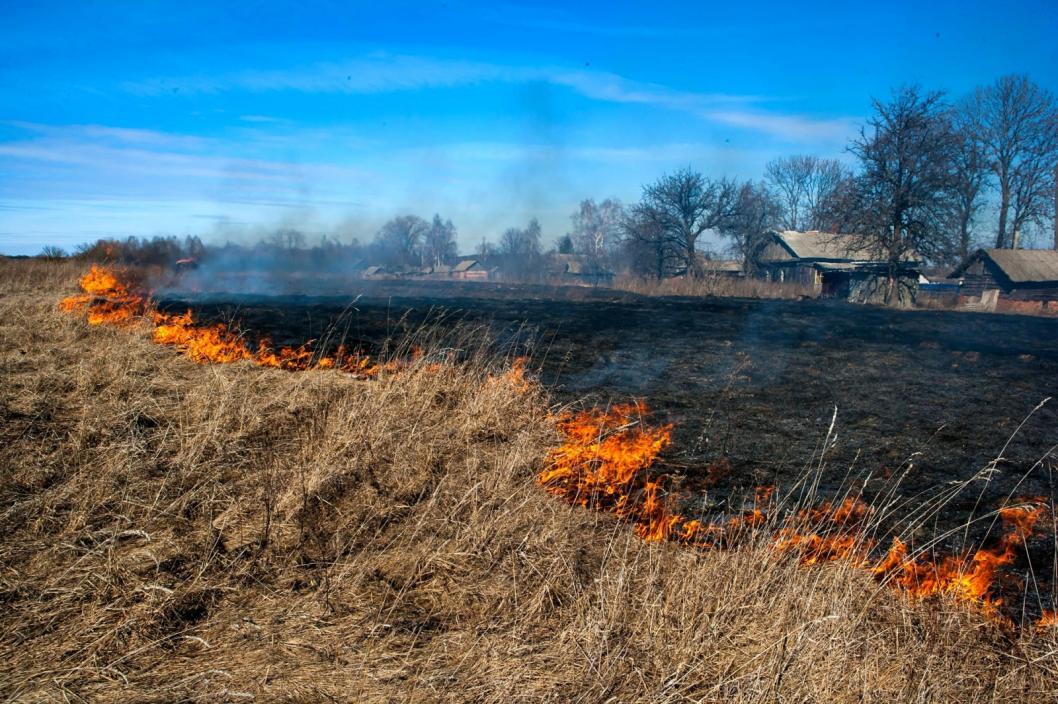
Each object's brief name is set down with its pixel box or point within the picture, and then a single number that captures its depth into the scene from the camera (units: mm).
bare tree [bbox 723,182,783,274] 38875
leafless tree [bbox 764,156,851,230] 57250
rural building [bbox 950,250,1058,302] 29750
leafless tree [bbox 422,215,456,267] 91375
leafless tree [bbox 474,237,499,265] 70412
